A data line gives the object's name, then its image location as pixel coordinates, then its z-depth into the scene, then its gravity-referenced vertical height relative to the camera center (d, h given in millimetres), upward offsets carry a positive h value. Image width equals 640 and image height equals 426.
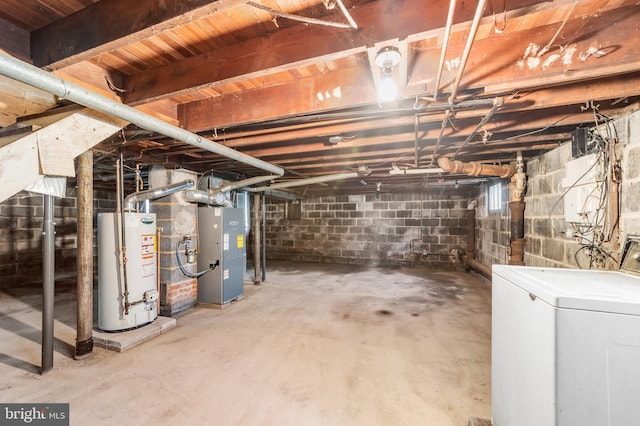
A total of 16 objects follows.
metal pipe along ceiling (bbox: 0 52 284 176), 1176 +632
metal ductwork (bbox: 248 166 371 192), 4035 +557
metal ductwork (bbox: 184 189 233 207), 3690 +233
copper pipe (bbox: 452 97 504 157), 1794 +707
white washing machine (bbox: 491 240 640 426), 835 -471
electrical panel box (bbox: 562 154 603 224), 2129 +165
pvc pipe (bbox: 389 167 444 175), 3874 +591
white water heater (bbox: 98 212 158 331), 2729 -614
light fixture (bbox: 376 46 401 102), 1291 +729
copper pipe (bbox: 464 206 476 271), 5977 -584
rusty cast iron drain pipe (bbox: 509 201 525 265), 3467 -320
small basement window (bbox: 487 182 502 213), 4602 +233
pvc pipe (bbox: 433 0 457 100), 958 +723
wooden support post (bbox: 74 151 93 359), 2434 -355
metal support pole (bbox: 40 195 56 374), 2170 -578
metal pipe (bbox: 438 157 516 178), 3510 +555
